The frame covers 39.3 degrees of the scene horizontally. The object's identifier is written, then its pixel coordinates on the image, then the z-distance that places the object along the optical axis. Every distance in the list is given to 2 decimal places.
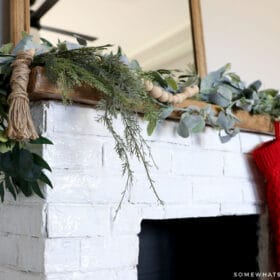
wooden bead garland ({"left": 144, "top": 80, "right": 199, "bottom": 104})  0.84
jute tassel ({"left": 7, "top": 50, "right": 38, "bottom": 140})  0.66
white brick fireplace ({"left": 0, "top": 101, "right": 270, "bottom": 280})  0.76
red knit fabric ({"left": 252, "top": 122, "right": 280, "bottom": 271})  1.14
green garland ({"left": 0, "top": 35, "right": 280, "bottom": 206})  0.73
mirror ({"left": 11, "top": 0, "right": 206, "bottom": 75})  1.03
